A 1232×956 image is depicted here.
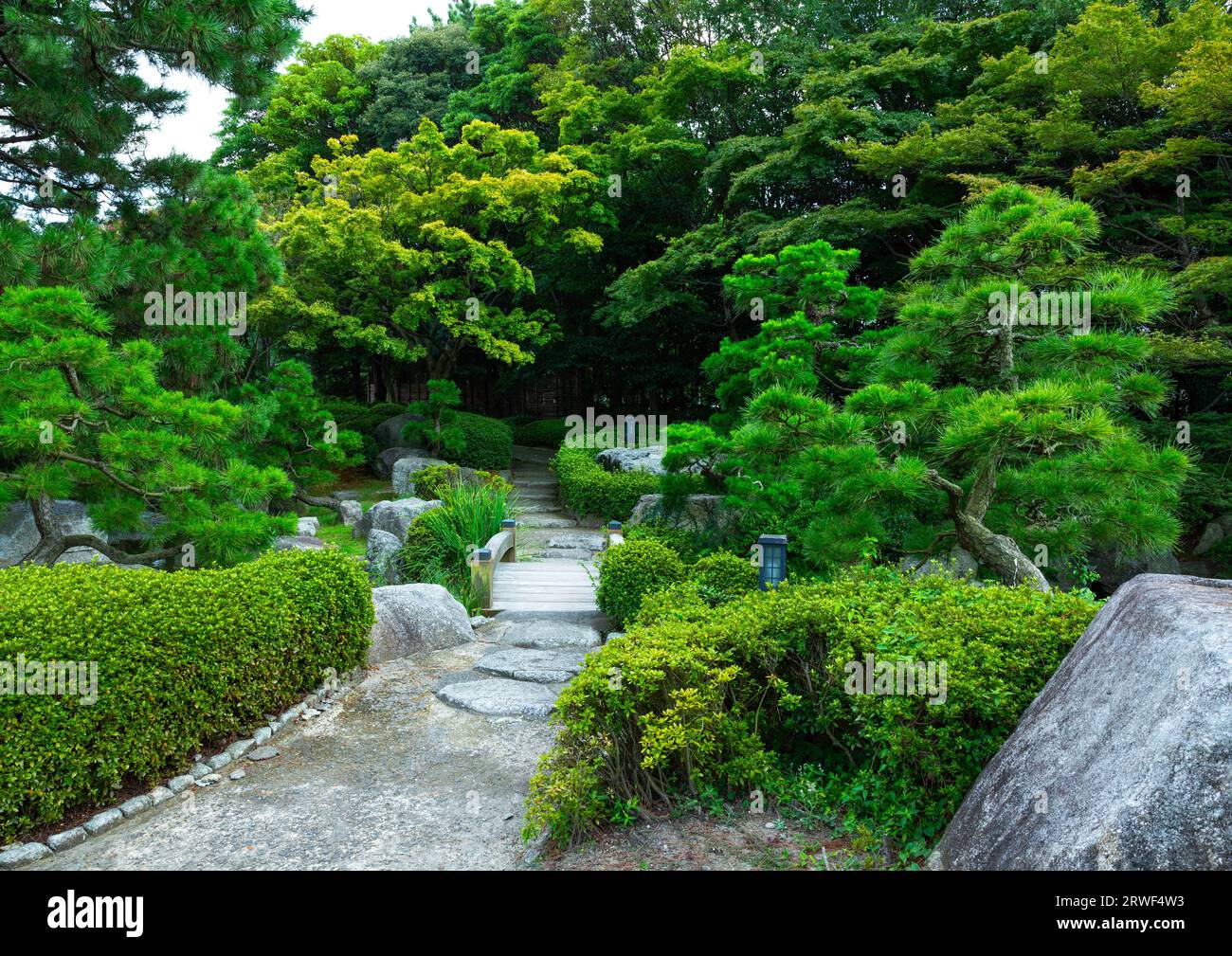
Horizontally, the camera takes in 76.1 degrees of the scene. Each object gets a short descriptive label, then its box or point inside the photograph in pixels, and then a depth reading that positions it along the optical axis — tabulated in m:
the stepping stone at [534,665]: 5.87
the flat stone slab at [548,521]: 12.69
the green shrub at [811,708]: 3.12
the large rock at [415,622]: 6.44
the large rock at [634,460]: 12.91
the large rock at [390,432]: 18.09
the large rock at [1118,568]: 10.22
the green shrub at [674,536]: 7.36
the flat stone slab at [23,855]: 3.32
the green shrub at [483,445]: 17.06
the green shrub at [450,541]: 8.23
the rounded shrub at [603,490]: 11.76
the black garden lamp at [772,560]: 5.64
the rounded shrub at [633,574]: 6.51
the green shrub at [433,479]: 12.70
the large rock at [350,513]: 12.37
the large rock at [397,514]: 10.16
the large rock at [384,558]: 8.53
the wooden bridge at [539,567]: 7.99
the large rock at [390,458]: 17.16
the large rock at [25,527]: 7.57
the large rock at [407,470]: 14.98
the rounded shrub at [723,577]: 5.62
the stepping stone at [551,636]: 6.75
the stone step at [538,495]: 15.38
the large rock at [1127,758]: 2.13
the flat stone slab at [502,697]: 5.17
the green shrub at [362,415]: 18.95
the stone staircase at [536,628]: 5.44
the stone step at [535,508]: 13.90
